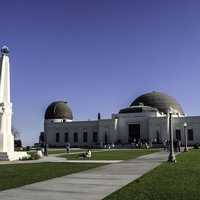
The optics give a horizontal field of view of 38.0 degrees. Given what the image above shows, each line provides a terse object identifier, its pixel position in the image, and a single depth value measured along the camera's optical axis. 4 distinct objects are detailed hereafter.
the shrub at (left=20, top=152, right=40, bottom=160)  23.62
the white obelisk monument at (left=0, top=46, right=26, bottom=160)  22.75
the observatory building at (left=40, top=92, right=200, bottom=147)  66.70
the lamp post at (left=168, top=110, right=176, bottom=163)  19.54
